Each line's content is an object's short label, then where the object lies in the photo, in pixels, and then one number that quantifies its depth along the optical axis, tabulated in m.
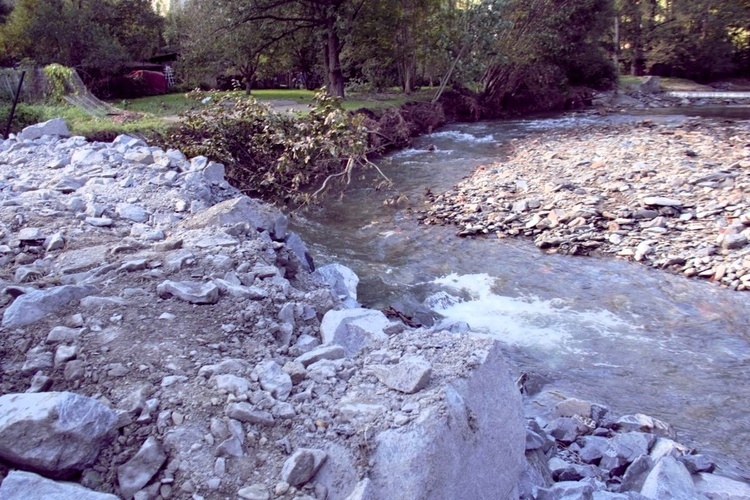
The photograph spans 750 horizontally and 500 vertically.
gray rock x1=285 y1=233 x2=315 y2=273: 7.08
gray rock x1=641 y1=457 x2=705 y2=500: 3.20
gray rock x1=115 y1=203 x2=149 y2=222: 6.46
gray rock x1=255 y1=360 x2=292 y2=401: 3.08
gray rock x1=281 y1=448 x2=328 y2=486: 2.57
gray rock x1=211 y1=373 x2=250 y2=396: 3.02
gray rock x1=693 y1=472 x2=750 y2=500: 3.52
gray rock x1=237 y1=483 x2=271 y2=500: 2.50
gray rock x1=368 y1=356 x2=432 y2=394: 2.97
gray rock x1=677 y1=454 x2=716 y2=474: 3.88
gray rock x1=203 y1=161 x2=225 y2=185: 8.38
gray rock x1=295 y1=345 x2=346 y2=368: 3.50
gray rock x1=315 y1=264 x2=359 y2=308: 6.43
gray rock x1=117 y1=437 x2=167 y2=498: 2.52
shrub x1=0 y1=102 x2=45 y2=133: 12.26
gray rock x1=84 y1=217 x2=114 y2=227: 6.06
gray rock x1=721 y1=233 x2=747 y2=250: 8.02
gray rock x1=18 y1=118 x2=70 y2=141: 10.10
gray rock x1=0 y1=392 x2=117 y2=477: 2.38
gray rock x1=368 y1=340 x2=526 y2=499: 2.52
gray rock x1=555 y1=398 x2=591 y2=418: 4.61
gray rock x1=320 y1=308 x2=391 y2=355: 3.82
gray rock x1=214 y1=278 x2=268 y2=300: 4.24
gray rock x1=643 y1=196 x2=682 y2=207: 9.61
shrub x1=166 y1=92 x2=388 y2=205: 9.86
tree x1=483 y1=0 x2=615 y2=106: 23.73
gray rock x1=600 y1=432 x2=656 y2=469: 3.87
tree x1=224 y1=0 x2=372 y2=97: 18.11
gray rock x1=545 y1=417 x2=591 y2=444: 4.20
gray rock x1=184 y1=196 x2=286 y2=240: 6.15
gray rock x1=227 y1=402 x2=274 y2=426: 2.85
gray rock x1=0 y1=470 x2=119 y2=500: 2.21
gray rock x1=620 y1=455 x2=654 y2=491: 3.56
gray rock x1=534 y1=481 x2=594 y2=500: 2.99
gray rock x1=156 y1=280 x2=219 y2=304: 4.03
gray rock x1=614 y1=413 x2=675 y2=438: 4.49
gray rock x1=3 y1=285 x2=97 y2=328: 3.52
